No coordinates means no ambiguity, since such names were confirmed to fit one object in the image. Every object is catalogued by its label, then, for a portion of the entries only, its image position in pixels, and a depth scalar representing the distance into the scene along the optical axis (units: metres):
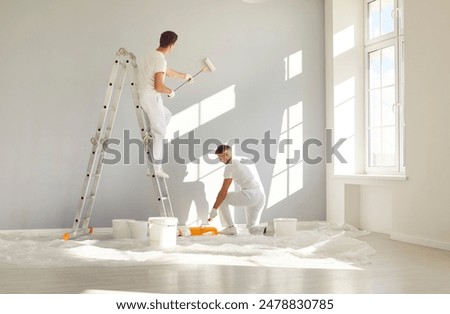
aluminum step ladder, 5.50
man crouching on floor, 6.08
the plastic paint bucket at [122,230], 5.75
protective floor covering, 4.29
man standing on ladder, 5.40
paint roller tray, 5.89
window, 6.51
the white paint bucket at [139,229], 5.68
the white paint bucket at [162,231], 4.98
